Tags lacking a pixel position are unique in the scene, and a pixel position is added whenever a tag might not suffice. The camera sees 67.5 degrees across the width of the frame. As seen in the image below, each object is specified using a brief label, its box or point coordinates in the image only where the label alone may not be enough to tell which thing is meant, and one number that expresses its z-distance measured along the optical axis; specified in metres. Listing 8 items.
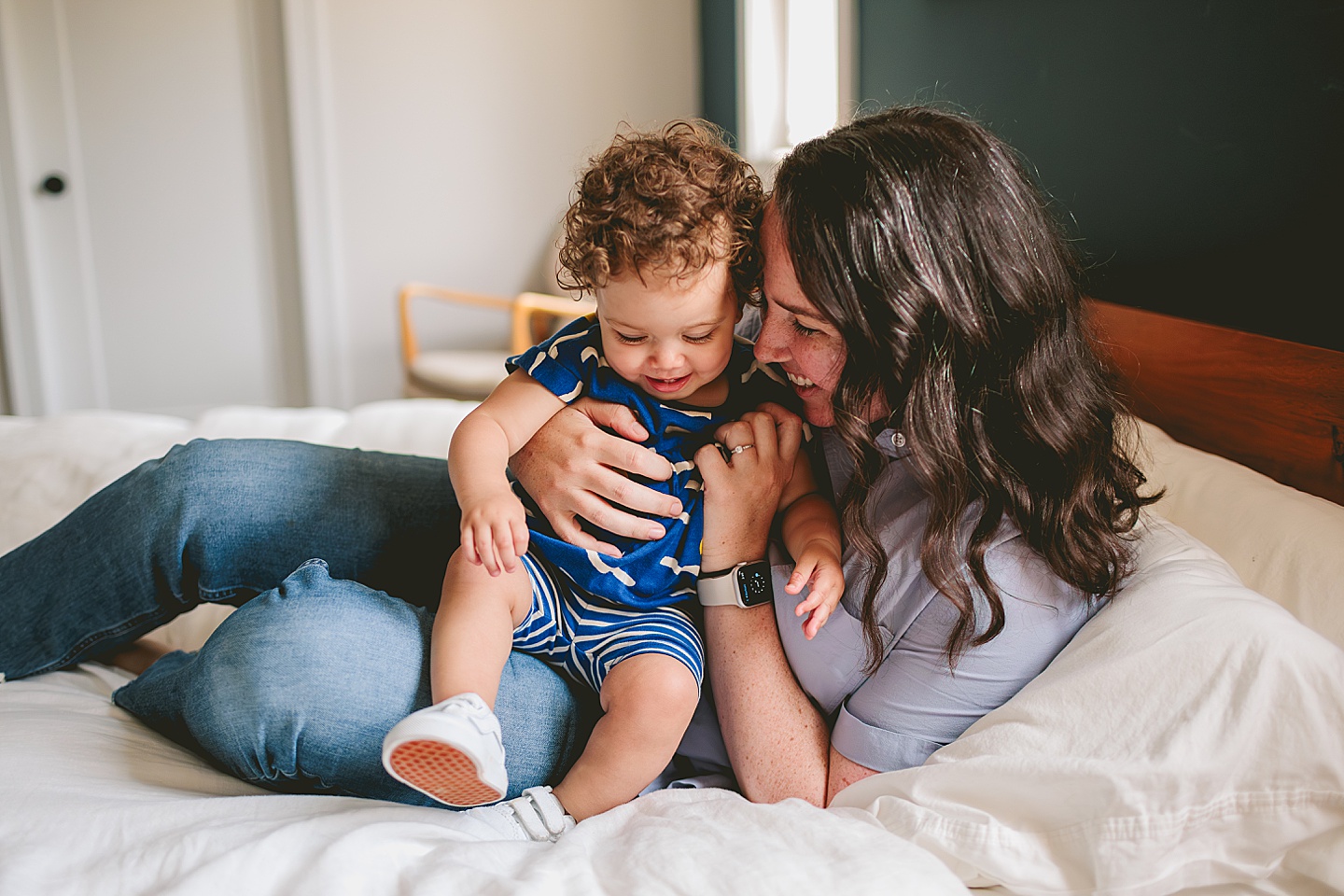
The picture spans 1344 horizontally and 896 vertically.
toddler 1.02
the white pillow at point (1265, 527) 1.00
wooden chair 3.63
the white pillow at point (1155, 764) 0.81
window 3.19
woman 0.98
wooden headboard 1.13
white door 3.87
